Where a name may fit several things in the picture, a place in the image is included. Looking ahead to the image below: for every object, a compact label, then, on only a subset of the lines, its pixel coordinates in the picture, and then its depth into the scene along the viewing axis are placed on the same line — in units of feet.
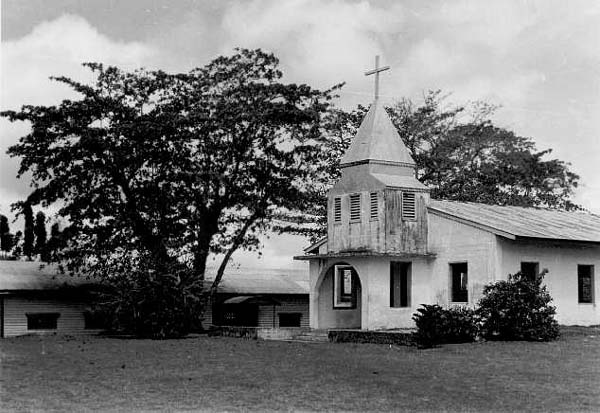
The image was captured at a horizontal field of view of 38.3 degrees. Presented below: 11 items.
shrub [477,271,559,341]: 81.92
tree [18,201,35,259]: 151.38
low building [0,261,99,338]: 120.78
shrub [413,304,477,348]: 79.56
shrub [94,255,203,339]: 100.99
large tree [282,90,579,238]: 163.84
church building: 96.17
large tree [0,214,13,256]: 147.16
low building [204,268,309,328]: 139.54
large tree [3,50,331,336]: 117.60
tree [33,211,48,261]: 121.80
